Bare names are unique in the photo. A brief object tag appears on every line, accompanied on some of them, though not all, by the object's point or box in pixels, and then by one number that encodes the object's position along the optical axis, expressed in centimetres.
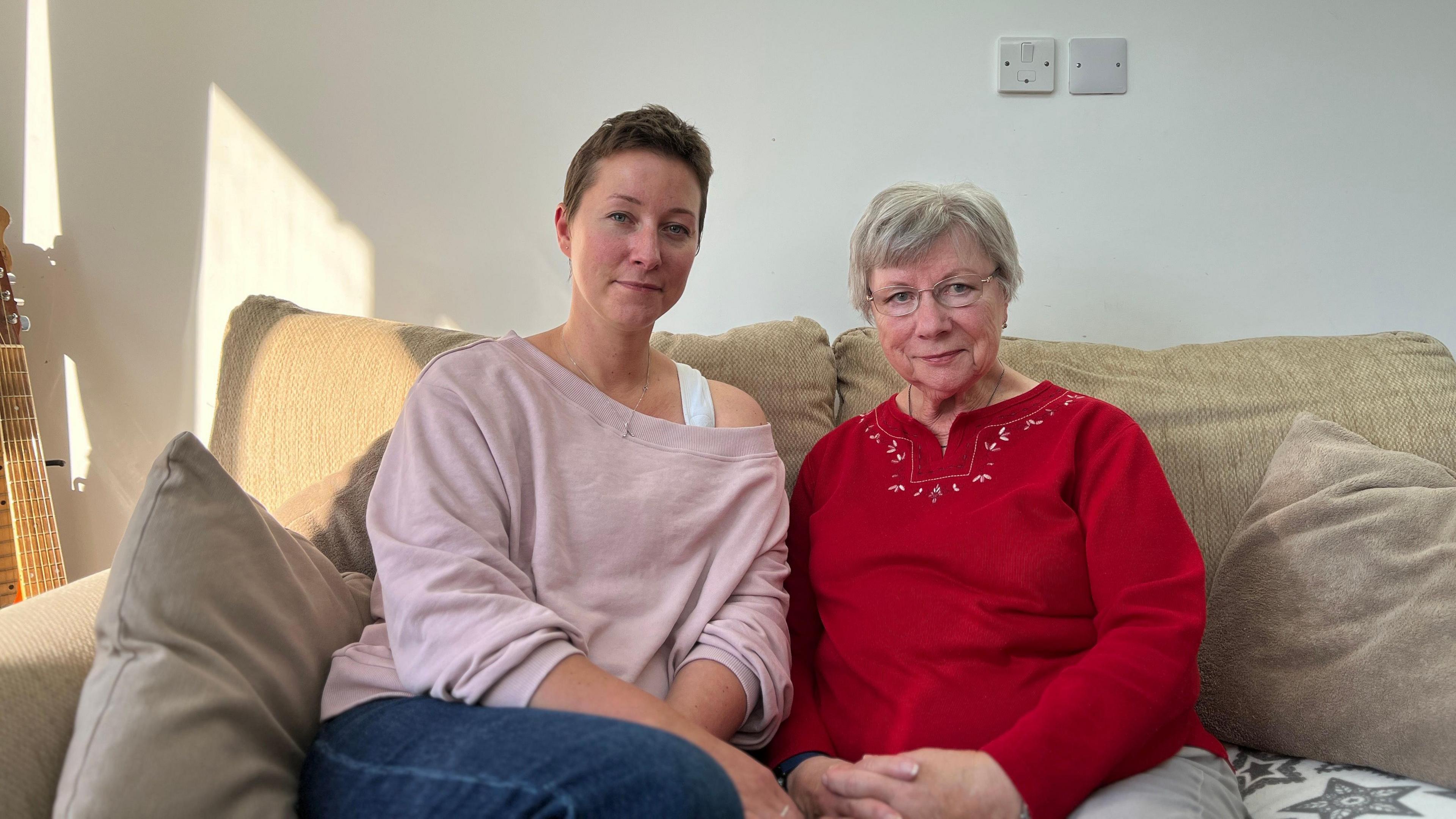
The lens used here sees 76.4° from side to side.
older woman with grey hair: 99
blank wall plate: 178
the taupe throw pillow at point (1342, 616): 114
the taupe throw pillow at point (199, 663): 79
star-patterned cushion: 106
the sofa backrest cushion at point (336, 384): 151
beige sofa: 146
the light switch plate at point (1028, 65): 179
